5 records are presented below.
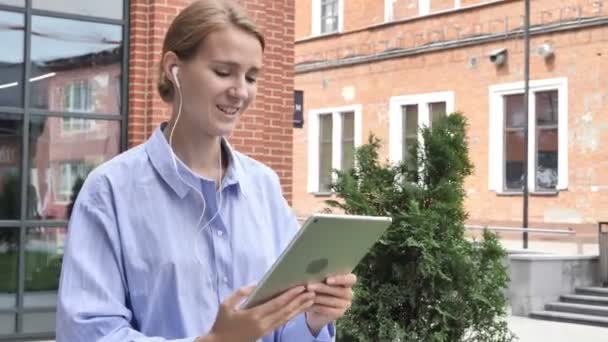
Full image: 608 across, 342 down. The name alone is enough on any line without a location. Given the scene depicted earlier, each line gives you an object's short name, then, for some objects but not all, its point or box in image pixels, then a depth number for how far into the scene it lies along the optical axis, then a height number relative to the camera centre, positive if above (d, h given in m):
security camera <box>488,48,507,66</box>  25.81 +3.37
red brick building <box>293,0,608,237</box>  23.84 +2.58
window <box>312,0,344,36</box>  31.89 +5.44
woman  1.77 -0.10
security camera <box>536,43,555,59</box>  24.59 +3.37
